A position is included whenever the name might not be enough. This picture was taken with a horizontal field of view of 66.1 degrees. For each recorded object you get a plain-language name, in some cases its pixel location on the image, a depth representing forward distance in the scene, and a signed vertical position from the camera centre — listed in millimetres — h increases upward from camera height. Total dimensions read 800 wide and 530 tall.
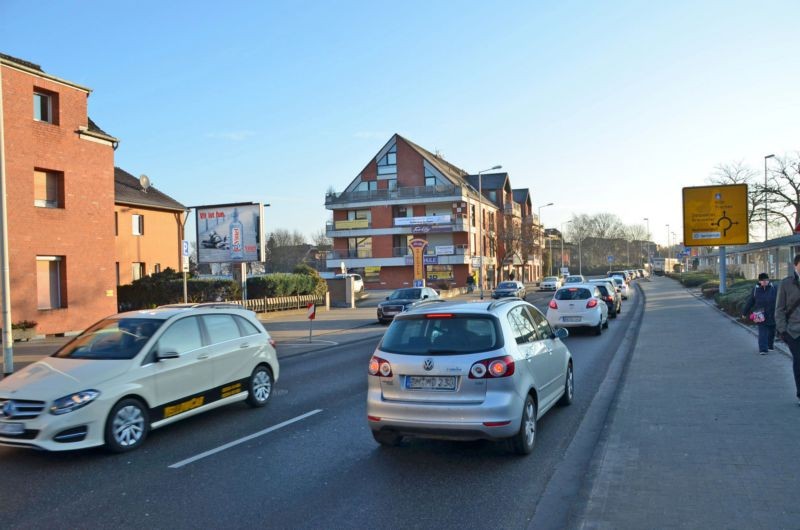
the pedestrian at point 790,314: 7375 -746
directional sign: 23766 +1521
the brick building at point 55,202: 18984 +2307
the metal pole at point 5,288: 11180 -299
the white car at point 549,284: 55438 -2317
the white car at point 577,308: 17859 -1474
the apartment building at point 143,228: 30484 +2129
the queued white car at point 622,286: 36431 -1754
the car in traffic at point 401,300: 24844 -1558
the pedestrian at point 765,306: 12055 -1076
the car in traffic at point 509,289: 40656 -2041
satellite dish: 33219 +4733
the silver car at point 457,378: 5816 -1150
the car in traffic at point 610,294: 23000 -1439
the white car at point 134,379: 6203 -1259
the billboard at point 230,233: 28312 +1566
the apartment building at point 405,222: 59875 +4003
